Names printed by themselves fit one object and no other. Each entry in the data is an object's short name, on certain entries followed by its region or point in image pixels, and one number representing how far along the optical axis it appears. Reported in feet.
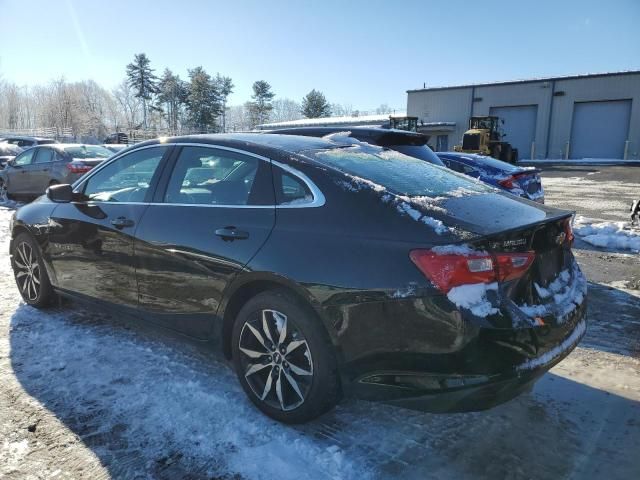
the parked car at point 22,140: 67.22
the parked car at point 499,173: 26.22
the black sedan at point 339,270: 7.78
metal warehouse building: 123.65
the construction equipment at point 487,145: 95.04
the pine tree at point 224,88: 223.71
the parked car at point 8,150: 62.41
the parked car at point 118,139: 141.11
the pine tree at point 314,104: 252.62
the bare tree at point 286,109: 416.46
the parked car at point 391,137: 20.26
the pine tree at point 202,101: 209.46
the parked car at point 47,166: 37.88
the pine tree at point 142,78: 238.27
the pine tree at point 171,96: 228.22
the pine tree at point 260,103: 248.73
